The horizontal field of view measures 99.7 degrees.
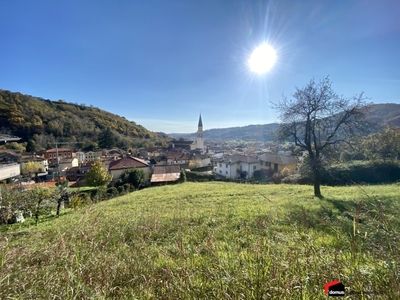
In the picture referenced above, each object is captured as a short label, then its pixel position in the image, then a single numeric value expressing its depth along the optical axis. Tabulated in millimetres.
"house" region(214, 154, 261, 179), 34625
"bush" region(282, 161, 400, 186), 16391
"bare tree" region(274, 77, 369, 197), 8438
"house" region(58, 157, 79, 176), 43444
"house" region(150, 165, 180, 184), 24266
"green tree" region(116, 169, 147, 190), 23375
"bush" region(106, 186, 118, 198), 17111
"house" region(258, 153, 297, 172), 32469
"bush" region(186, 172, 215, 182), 26877
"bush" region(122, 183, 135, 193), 20025
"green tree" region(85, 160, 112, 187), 23344
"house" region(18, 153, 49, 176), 38869
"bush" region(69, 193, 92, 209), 10346
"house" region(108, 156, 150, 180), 30375
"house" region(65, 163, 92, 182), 35194
